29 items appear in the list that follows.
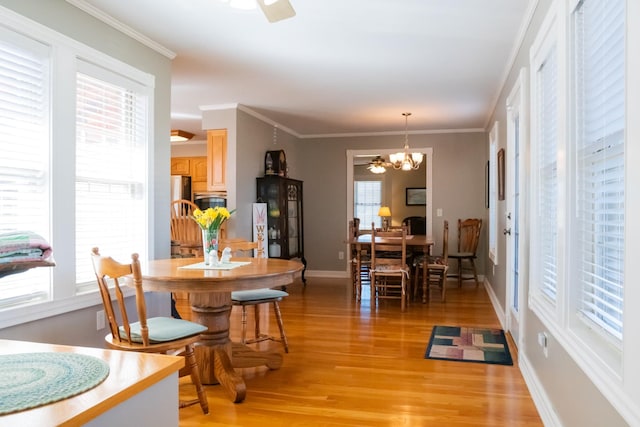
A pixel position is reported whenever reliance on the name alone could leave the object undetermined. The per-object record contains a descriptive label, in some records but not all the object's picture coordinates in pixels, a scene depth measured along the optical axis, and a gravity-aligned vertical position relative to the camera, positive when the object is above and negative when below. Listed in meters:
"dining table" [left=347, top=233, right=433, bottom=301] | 5.59 -0.33
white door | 3.89 +0.05
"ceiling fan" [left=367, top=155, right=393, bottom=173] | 8.80 +0.96
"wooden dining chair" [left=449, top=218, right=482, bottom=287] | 6.78 -0.43
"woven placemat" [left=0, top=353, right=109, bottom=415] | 0.84 -0.32
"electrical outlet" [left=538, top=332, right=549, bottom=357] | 2.52 -0.68
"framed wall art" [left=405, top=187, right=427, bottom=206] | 11.38 +0.49
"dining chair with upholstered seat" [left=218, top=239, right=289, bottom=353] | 3.35 -0.58
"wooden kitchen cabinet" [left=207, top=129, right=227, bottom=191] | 5.81 +0.70
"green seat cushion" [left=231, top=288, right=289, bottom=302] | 3.34 -0.57
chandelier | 6.40 +0.77
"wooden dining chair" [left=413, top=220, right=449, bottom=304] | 5.67 -0.62
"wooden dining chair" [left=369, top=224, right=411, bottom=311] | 5.27 -0.56
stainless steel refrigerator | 7.93 +0.48
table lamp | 10.46 +0.10
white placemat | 2.95 -0.32
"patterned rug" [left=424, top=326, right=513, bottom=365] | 3.52 -1.03
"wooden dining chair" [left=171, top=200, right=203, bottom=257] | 5.32 -0.19
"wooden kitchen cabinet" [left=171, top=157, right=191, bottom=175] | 8.47 +0.89
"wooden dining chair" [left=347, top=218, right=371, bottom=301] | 5.68 -0.55
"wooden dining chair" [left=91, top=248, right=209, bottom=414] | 2.32 -0.60
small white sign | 6.14 -0.02
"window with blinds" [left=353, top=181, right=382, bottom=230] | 11.92 +0.36
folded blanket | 0.94 -0.06
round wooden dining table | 2.52 -0.49
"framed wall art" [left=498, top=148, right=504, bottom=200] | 4.92 +0.45
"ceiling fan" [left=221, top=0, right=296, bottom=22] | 2.23 +0.99
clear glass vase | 3.07 -0.19
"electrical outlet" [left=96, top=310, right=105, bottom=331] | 3.18 -0.69
